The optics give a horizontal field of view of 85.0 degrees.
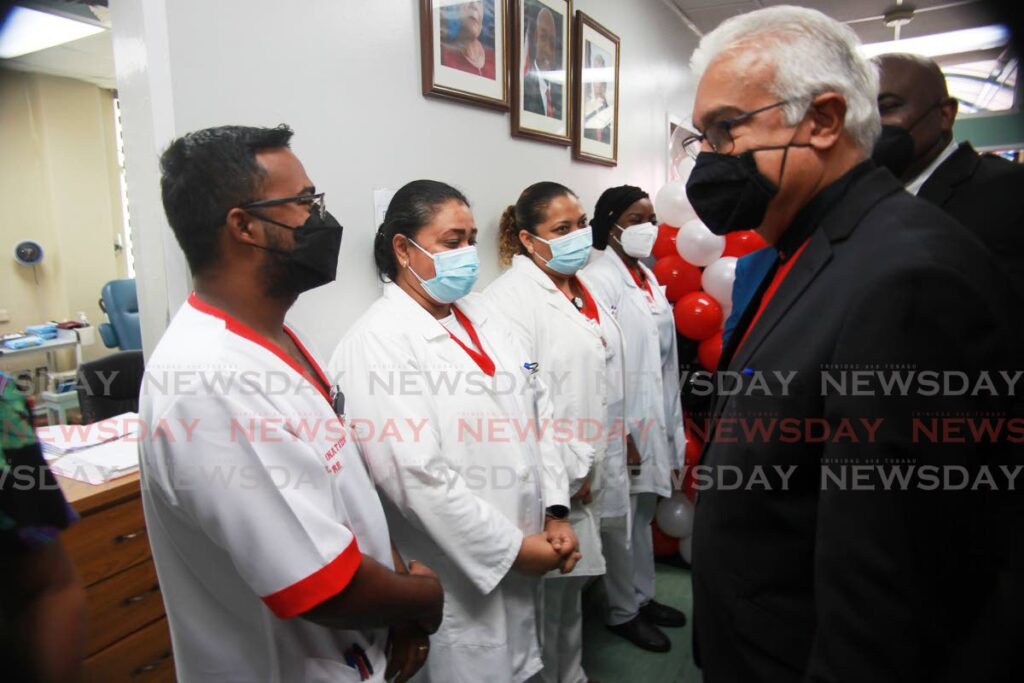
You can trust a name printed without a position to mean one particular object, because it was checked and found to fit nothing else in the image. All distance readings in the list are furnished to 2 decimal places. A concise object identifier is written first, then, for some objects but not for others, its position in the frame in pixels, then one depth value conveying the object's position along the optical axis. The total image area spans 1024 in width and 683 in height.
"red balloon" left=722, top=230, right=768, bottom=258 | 2.84
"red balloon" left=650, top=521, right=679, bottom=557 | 2.87
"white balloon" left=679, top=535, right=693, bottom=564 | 2.75
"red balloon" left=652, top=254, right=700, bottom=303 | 2.93
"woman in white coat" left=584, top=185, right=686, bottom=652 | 2.30
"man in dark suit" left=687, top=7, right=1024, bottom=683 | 0.65
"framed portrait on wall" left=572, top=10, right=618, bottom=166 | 2.59
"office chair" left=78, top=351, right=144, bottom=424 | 2.02
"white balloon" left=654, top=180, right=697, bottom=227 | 3.00
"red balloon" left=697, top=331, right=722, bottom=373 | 2.70
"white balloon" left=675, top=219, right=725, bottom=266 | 2.80
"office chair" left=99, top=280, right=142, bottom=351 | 4.27
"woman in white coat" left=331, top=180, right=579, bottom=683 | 1.28
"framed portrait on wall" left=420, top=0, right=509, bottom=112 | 1.73
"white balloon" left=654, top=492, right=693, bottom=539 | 2.75
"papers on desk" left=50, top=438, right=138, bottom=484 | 1.29
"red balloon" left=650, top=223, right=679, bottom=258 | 3.09
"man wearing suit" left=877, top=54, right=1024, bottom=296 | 1.36
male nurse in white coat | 0.82
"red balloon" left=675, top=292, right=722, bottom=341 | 2.73
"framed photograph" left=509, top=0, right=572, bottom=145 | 2.14
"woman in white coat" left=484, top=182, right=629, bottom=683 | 1.85
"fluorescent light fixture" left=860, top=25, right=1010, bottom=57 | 4.57
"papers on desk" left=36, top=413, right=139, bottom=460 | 1.39
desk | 1.22
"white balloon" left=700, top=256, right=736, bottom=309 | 2.63
